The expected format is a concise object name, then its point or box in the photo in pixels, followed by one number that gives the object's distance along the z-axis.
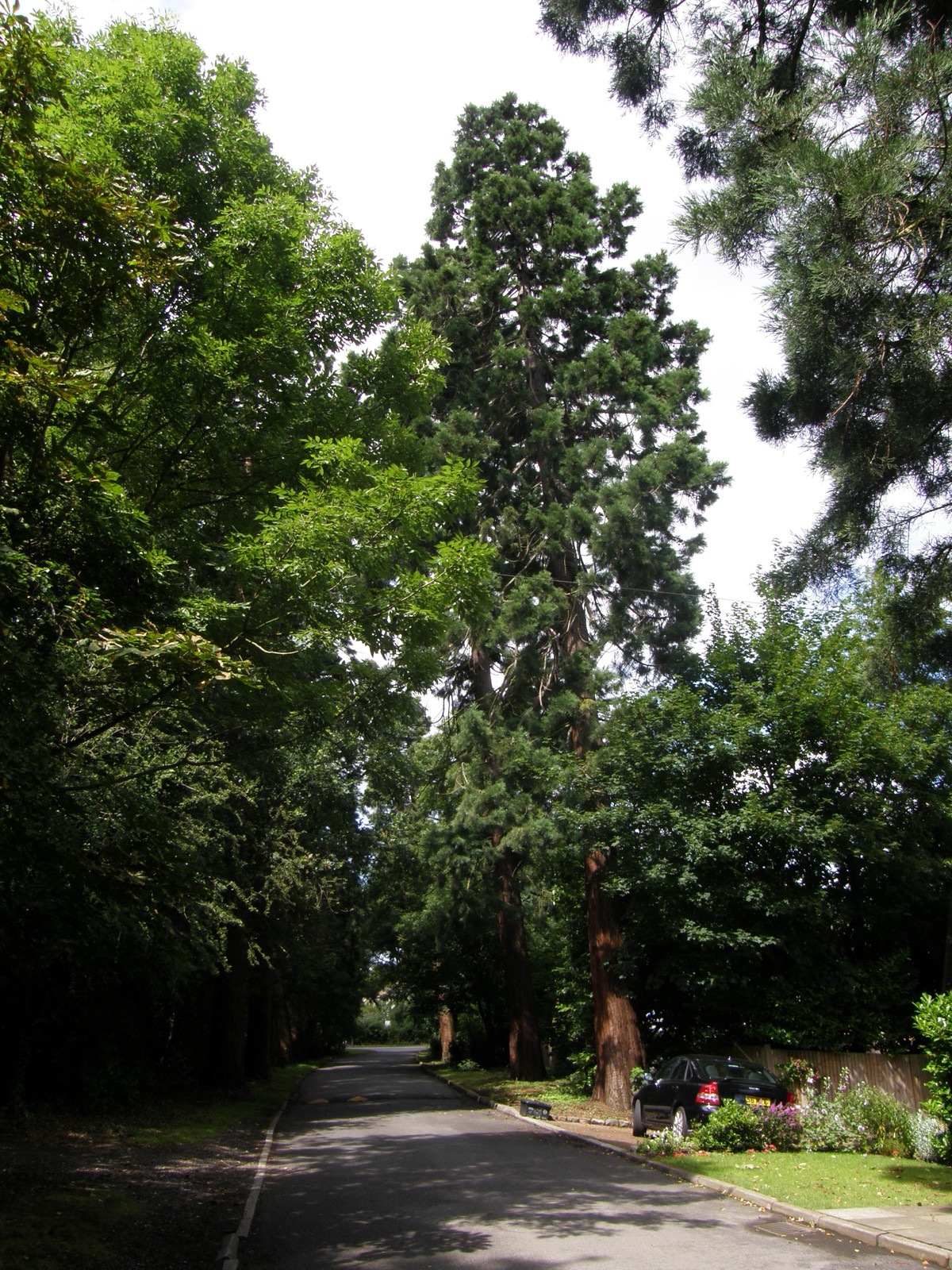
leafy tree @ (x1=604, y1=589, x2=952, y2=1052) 15.96
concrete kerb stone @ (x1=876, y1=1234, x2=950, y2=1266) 7.19
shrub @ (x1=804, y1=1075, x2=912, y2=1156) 12.99
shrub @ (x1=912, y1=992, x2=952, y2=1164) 10.74
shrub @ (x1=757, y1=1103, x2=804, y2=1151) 13.13
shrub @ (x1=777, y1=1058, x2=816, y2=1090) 15.20
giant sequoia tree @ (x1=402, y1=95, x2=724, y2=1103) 19.02
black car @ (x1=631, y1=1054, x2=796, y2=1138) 13.52
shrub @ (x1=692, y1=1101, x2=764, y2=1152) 13.02
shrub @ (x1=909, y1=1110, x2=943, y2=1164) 11.69
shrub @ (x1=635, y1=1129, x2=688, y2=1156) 13.02
